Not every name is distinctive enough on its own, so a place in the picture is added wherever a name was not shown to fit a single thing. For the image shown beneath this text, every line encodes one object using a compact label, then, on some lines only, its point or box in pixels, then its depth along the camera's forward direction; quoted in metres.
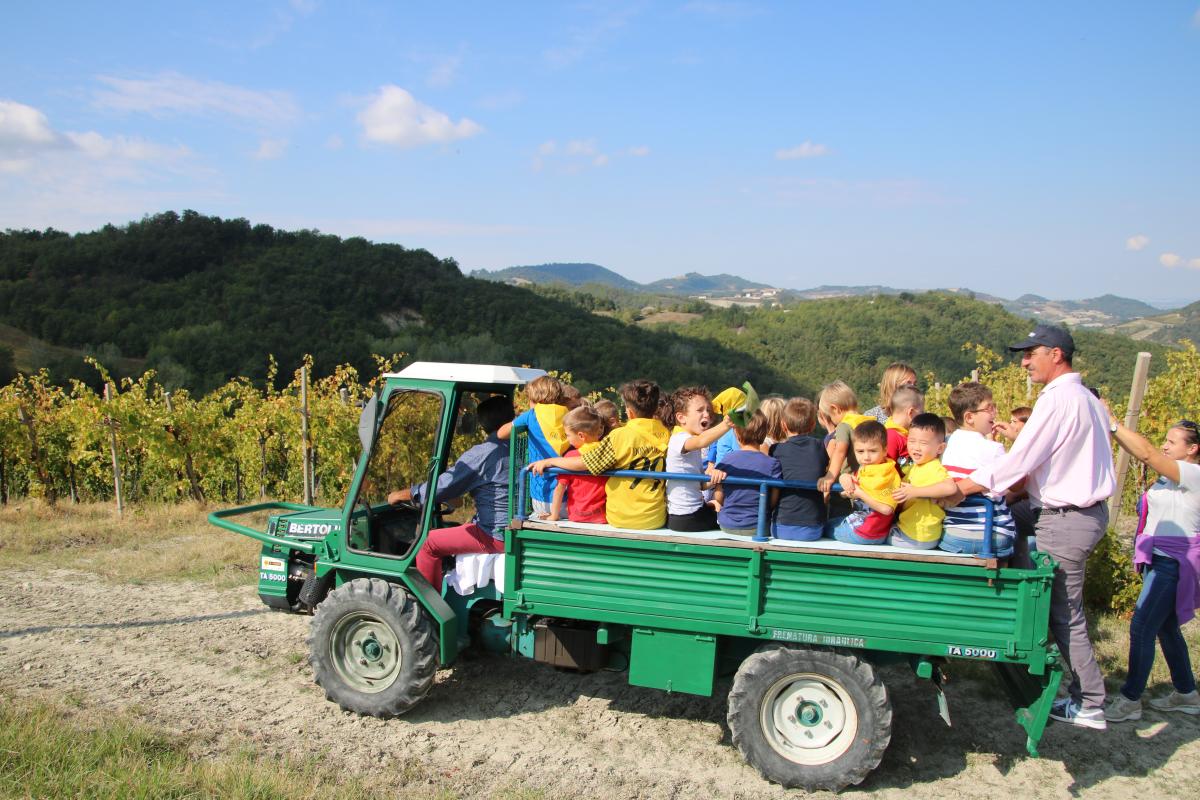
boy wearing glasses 3.67
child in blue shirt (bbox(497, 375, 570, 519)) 4.34
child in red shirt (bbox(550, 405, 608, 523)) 4.23
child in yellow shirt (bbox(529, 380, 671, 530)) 4.07
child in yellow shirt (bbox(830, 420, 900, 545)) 3.75
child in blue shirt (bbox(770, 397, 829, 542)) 3.88
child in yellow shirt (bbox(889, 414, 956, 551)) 3.68
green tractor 3.62
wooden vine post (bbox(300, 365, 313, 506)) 9.99
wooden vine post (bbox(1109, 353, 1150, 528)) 6.04
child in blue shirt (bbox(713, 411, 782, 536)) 3.95
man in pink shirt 3.80
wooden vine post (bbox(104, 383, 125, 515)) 10.30
